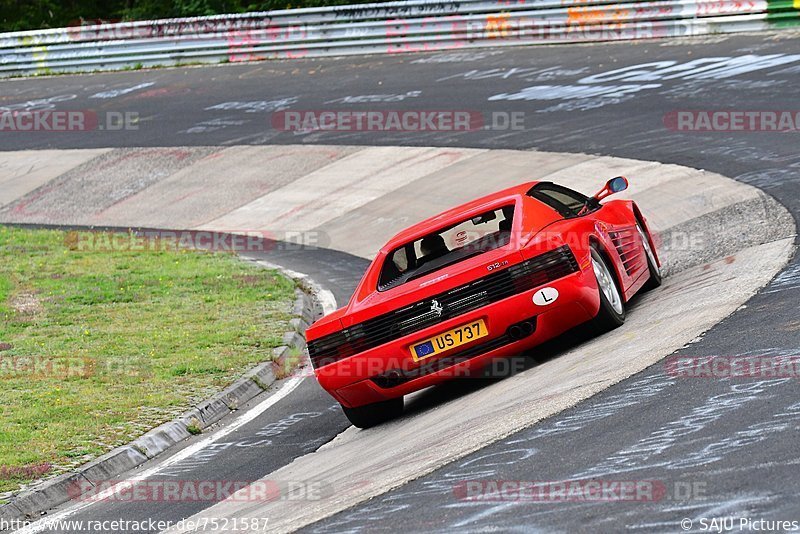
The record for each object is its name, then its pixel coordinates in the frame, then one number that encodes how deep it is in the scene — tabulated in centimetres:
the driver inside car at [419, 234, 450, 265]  1836
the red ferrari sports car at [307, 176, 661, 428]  1628
